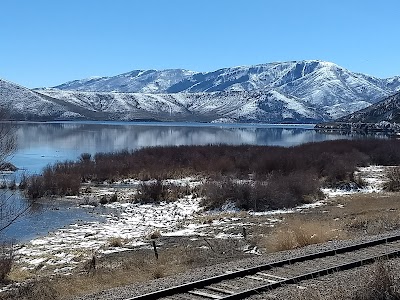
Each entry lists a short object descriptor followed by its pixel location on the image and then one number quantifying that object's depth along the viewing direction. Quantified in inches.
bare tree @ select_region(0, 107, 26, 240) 659.4
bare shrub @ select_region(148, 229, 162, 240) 939.3
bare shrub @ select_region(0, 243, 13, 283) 647.1
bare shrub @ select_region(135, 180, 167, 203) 1470.2
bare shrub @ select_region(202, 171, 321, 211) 1291.8
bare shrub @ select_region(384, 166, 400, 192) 1533.0
